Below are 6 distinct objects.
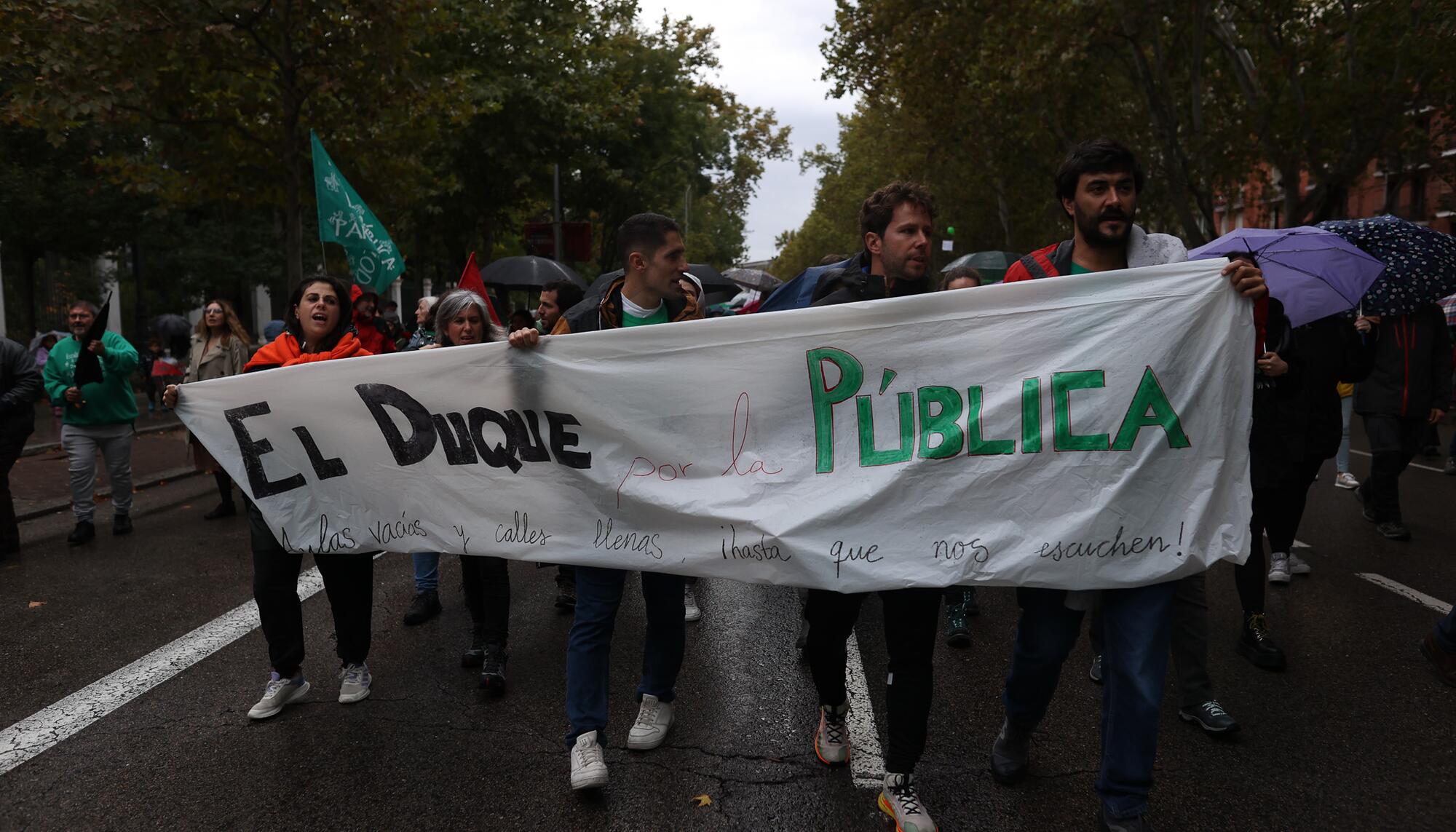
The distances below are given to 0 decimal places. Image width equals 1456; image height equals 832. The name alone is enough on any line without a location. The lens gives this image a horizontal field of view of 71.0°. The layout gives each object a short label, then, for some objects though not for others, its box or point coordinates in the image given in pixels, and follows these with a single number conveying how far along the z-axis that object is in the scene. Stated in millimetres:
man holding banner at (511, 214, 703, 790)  3398
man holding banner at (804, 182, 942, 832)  3049
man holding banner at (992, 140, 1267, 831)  2914
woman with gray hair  4352
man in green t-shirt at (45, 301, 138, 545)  7707
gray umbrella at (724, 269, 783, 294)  22078
